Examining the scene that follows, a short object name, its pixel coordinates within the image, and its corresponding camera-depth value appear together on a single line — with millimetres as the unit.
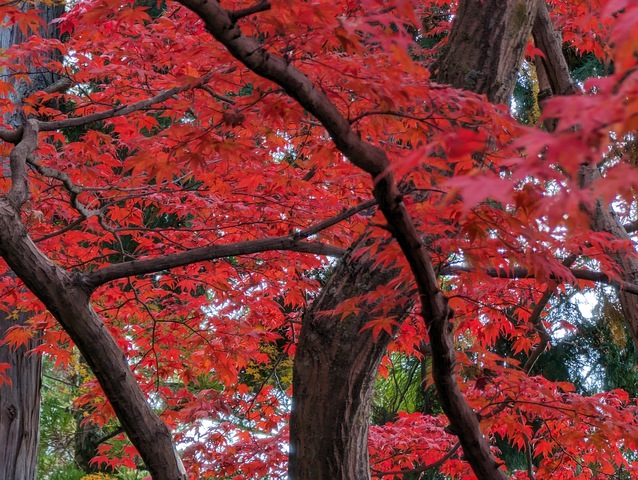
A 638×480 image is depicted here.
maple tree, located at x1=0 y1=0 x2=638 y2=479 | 3611
